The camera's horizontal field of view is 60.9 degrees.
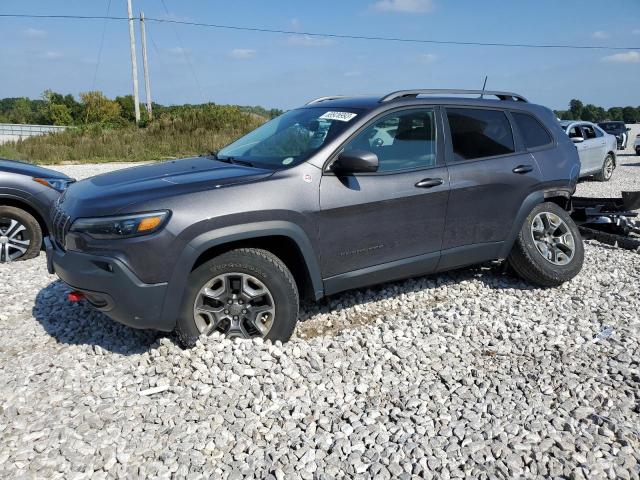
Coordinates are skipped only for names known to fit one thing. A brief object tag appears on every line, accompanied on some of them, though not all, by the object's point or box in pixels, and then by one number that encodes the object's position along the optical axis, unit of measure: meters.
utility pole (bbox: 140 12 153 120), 34.00
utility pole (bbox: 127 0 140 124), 32.59
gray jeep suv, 3.51
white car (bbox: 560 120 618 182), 13.43
